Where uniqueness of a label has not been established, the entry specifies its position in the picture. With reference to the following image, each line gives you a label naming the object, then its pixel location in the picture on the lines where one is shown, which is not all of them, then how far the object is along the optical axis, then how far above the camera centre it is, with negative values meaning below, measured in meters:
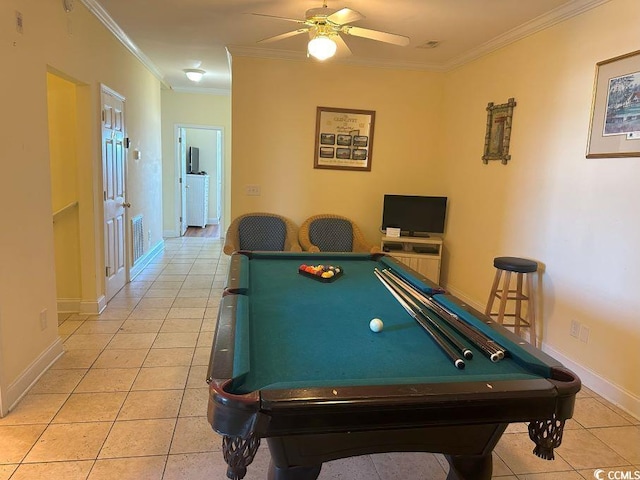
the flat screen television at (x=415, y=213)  4.70 -0.34
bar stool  3.14 -0.78
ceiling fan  2.70 +0.99
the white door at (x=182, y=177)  7.82 -0.10
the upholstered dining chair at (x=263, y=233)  4.66 -0.63
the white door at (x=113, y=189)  3.93 -0.19
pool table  1.19 -0.62
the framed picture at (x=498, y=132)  3.75 +0.48
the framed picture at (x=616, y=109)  2.54 +0.50
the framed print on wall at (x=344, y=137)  4.79 +0.46
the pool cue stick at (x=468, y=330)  1.56 -0.59
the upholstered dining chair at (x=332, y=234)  4.76 -0.62
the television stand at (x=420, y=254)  4.54 -0.76
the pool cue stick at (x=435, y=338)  1.47 -0.60
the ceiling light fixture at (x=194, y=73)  5.77 +1.34
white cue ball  1.75 -0.59
